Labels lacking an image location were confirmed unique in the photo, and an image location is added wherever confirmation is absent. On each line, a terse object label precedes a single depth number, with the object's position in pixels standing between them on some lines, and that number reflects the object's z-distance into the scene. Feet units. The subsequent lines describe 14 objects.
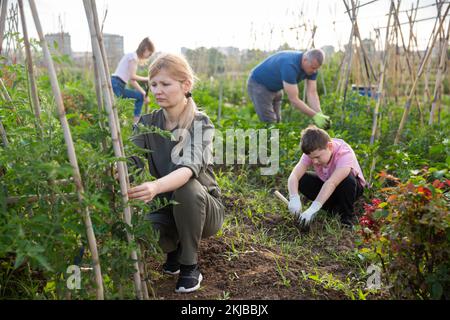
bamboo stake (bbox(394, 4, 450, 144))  11.88
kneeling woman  6.54
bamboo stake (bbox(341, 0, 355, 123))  15.23
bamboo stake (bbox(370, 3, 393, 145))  12.28
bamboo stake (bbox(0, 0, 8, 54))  6.01
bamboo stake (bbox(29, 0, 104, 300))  4.67
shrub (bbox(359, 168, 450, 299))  5.44
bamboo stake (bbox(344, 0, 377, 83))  13.82
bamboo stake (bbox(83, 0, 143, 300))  4.95
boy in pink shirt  9.64
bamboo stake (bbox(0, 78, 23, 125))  6.52
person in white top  17.44
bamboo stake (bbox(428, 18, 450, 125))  13.67
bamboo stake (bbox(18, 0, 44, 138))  5.17
